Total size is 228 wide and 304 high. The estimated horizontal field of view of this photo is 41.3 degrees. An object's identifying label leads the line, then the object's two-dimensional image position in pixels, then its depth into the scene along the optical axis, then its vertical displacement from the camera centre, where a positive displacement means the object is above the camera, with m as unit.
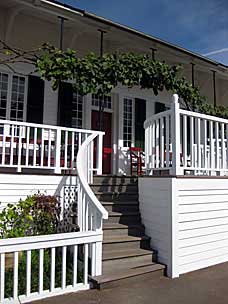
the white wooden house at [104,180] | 4.13 -0.07
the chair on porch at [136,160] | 8.78 +0.49
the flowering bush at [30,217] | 4.57 -0.66
